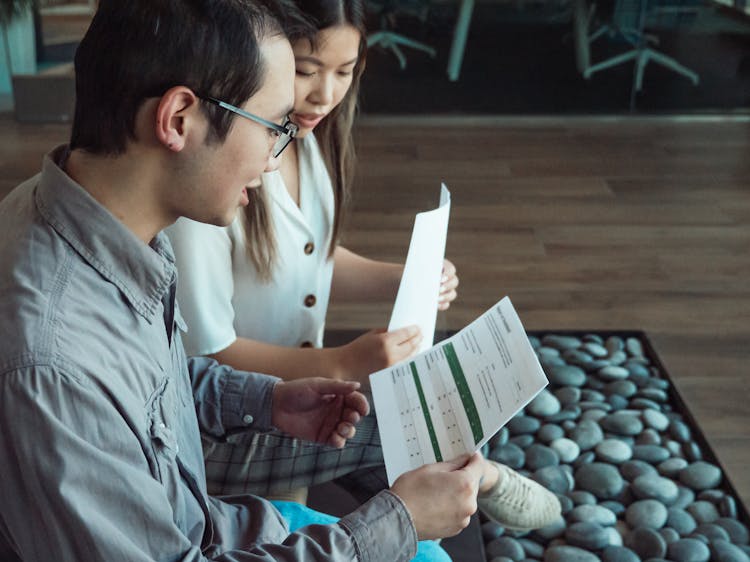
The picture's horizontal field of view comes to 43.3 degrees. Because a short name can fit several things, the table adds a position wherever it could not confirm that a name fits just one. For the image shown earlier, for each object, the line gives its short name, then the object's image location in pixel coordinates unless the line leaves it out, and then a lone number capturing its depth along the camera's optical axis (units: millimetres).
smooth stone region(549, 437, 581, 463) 2252
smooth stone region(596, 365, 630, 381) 2553
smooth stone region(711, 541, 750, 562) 1888
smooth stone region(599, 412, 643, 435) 2340
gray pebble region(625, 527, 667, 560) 1930
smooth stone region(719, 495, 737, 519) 2040
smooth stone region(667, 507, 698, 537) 2008
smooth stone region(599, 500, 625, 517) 2098
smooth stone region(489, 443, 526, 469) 2219
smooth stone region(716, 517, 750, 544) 1968
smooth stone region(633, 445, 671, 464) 2236
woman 1488
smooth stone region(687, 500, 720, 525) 2037
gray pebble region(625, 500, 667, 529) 2027
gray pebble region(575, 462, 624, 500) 2145
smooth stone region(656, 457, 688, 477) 2191
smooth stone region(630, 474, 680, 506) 2104
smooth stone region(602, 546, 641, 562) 1915
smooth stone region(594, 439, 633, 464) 2244
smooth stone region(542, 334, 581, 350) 2750
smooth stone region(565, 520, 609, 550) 1955
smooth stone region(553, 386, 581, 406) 2467
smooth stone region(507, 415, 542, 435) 2350
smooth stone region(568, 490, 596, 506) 2109
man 807
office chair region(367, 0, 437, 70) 5129
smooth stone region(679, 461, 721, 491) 2136
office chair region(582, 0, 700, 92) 5133
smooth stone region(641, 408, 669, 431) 2350
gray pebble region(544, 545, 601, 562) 1915
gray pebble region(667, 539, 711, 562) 1901
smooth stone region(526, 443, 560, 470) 2215
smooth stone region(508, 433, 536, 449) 2293
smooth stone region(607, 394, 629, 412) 2447
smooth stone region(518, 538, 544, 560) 1956
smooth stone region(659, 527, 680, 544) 1968
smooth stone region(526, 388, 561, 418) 2418
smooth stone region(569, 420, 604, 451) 2299
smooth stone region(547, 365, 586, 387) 2539
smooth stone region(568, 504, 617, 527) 2031
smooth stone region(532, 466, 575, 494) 2143
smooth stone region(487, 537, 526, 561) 1929
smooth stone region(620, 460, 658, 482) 2188
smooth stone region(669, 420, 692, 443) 2307
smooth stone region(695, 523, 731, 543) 1963
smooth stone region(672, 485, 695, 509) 2086
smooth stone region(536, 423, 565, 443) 2318
